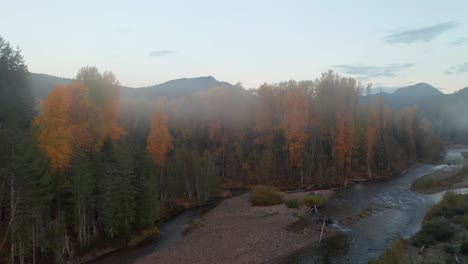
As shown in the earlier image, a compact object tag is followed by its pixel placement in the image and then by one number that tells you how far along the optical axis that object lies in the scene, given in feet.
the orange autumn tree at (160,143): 139.95
